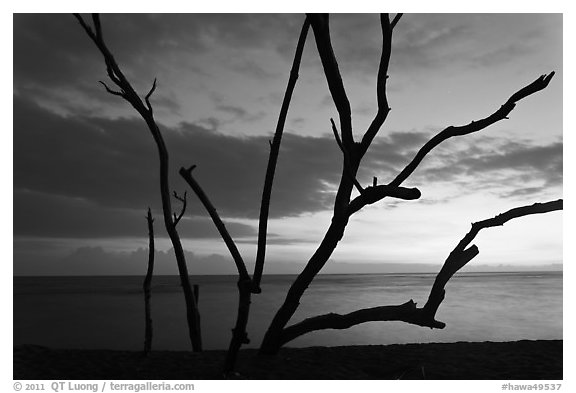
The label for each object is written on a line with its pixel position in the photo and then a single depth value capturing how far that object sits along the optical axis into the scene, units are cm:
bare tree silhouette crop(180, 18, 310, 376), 411
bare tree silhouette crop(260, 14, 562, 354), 425
